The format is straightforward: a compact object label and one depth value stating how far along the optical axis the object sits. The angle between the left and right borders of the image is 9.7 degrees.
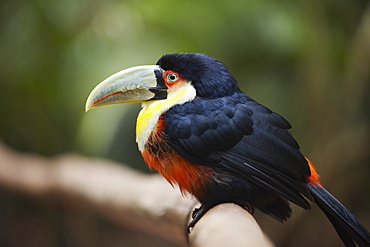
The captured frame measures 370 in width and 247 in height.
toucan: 2.49
